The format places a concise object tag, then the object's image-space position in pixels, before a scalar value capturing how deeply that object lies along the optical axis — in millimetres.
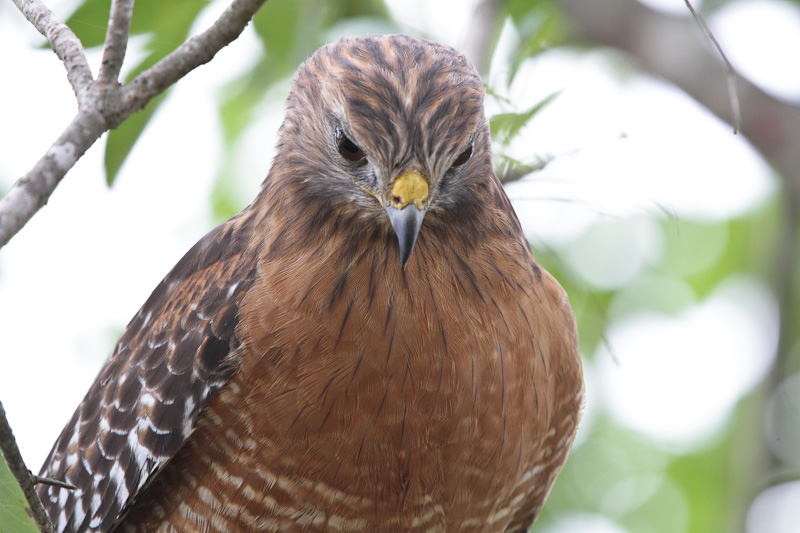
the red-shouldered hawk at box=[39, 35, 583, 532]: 6832
